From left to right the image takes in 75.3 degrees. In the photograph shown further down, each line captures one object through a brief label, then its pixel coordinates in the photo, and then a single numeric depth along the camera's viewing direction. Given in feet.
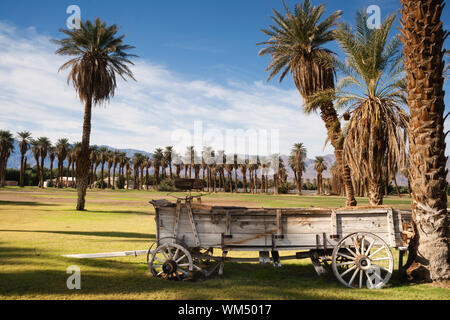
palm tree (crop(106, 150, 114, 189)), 382.63
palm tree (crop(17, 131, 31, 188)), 263.49
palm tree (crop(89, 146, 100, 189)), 342.40
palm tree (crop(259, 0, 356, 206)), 58.80
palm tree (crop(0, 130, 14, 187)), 251.39
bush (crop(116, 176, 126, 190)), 369.09
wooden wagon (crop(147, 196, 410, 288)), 19.43
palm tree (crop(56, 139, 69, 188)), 303.79
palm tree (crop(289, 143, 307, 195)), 303.35
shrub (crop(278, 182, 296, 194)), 331.16
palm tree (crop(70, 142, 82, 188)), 292.40
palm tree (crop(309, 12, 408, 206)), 43.34
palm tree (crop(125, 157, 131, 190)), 391.53
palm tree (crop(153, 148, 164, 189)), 371.76
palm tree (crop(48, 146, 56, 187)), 315.17
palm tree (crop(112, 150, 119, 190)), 373.97
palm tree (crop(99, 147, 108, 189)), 372.17
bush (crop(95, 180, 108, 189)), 345.64
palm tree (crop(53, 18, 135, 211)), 77.79
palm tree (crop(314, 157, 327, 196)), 298.76
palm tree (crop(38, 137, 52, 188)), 298.97
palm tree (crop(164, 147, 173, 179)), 374.43
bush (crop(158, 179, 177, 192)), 308.40
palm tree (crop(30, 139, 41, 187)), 297.94
